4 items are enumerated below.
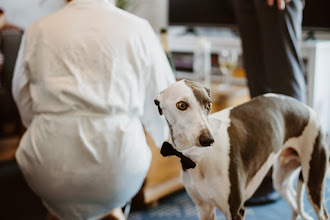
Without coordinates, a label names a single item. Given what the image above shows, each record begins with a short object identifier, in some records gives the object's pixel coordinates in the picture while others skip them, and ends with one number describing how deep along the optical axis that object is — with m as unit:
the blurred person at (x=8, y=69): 2.64
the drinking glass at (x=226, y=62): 2.05
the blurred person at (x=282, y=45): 1.37
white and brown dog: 0.71
